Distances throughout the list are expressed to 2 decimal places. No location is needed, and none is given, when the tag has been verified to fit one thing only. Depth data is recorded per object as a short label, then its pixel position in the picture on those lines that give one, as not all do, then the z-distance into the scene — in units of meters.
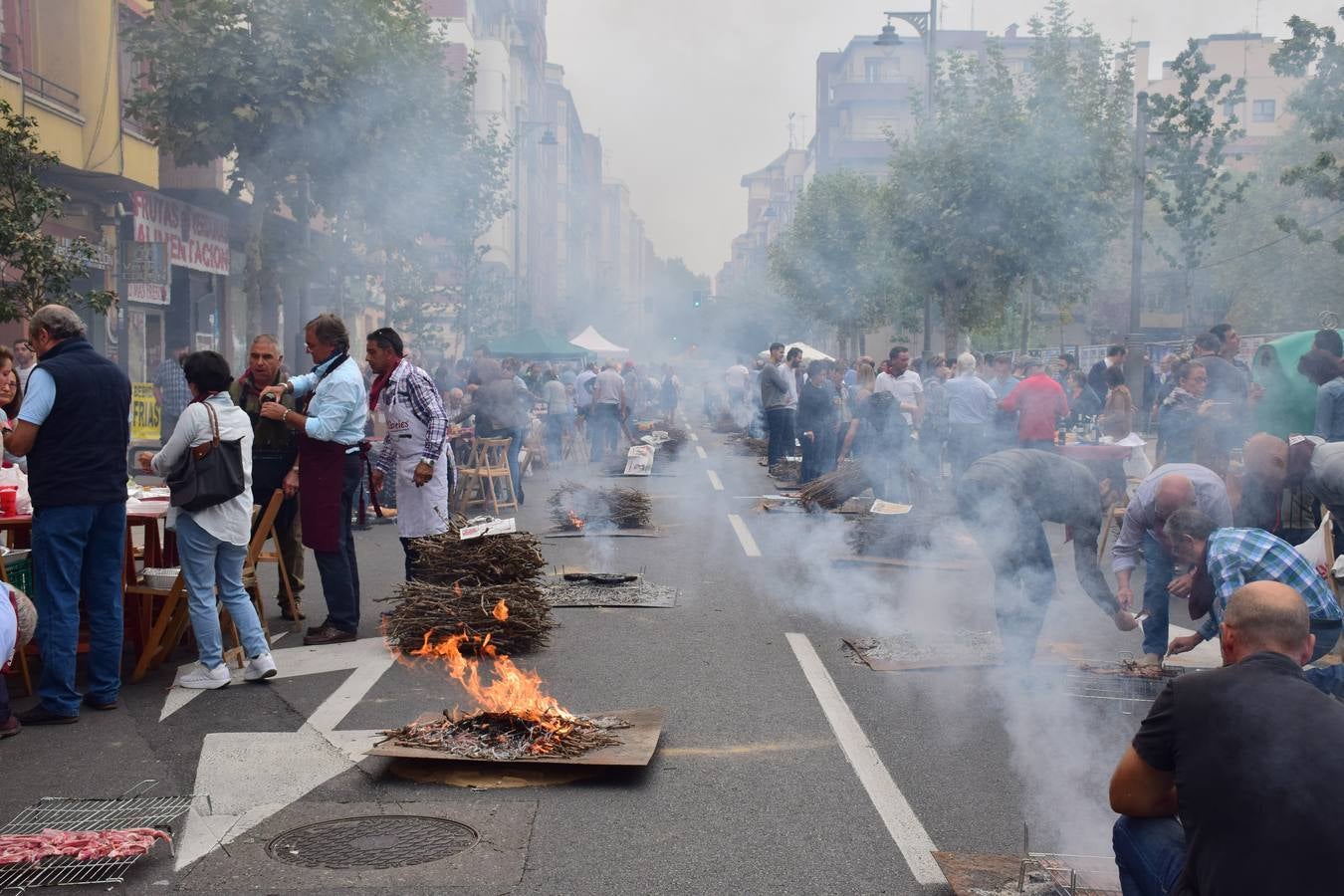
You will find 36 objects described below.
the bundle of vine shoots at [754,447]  23.84
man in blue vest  5.82
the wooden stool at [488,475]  14.69
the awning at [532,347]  28.33
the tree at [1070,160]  22.02
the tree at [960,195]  23.36
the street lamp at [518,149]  45.76
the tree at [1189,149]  23.50
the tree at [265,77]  15.74
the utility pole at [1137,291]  20.58
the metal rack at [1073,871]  3.71
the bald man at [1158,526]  5.95
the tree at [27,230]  11.66
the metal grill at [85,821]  4.00
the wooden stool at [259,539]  7.36
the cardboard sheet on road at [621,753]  5.03
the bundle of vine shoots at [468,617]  7.26
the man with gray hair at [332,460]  7.44
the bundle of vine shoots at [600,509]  13.20
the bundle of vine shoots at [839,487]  13.84
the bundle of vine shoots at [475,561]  7.56
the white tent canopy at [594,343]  38.28
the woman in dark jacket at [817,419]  16.28
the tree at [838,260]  47.81
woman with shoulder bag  6.33
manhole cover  4.25
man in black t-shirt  2.62
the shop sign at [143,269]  19.95
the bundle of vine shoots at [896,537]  11.08
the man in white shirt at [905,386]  15.80
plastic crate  6.88
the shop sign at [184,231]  20.52
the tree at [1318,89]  19.02
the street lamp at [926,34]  28.71
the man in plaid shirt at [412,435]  7.79
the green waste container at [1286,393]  10.41
